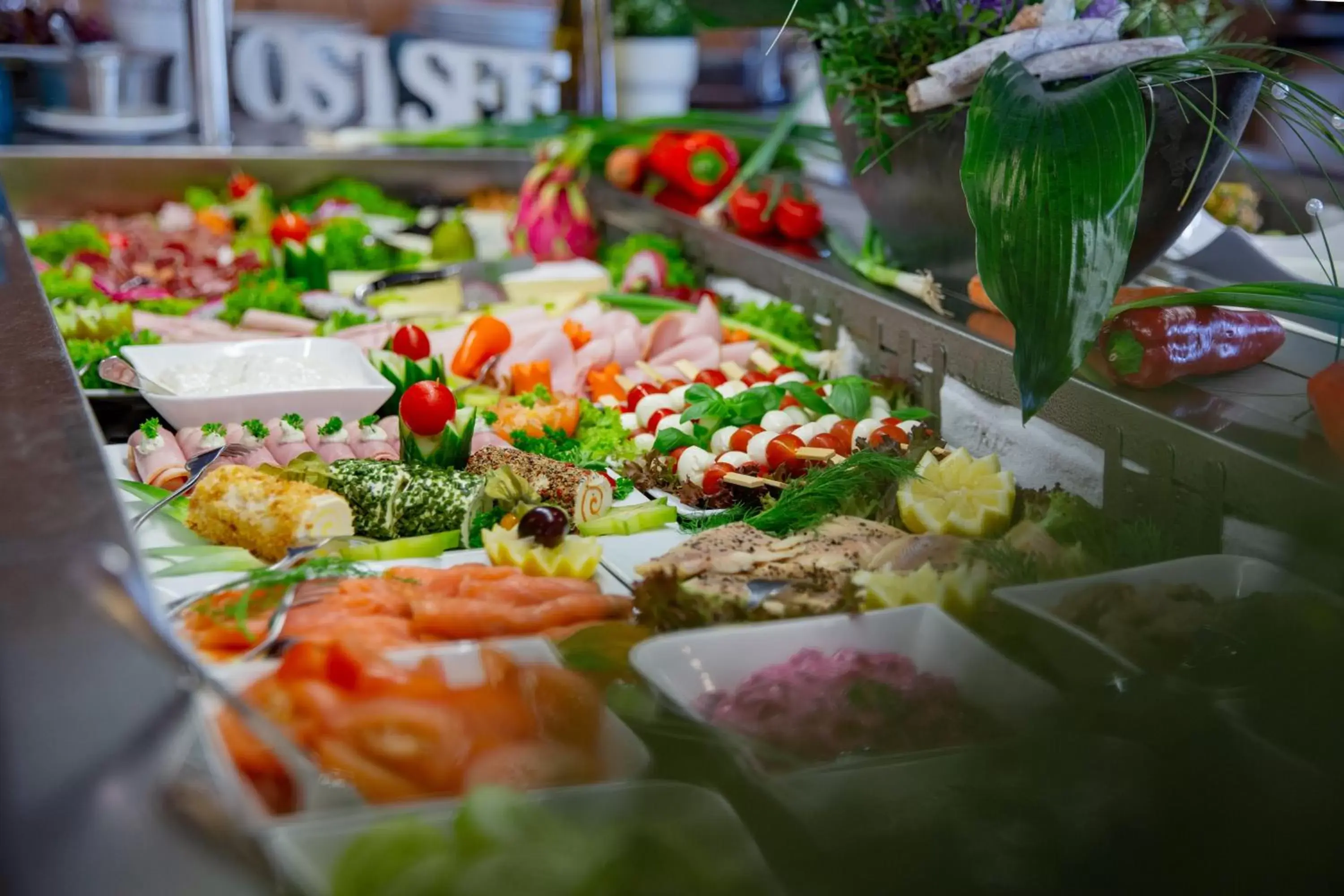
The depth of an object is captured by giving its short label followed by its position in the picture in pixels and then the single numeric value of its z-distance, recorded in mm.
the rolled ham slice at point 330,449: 1681
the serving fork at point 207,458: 1603
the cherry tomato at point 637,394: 2080
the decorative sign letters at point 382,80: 4512
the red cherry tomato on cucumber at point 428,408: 1713
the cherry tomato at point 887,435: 1661
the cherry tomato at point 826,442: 1736
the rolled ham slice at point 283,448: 1676
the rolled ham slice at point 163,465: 1617
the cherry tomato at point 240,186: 3920
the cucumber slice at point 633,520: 1502
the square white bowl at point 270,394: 1822
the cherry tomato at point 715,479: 1646
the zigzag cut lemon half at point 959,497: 1368
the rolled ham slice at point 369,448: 1722
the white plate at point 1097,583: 1032
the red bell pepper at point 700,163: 3246
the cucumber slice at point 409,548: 1418
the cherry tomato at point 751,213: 2818
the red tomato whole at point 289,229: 3502
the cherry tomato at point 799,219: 2717
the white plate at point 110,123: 4105
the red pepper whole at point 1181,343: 1437
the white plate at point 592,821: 791
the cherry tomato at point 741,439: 1757
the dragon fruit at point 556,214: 3453
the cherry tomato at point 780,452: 1673
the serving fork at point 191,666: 842
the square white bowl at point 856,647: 999
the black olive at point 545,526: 1350
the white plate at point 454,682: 804
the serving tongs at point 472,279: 2912
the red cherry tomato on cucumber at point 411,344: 2238
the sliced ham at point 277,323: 2586
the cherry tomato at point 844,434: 1729
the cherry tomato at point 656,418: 1958
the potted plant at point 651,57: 4805
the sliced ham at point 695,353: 2277
